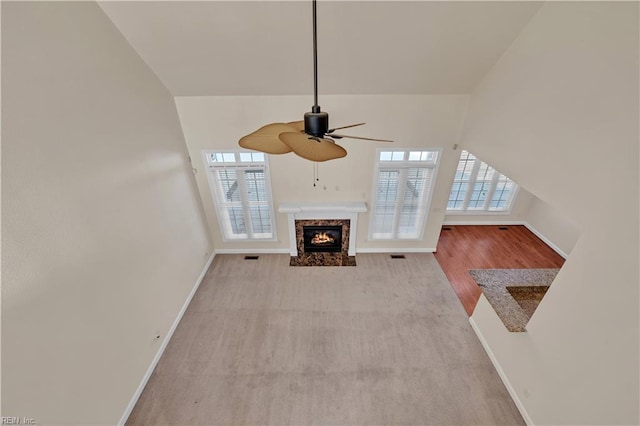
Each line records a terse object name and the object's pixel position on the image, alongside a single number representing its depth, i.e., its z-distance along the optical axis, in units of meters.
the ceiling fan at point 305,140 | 1.42
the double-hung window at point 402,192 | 4.71
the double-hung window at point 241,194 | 4.70
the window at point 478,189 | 6.10
